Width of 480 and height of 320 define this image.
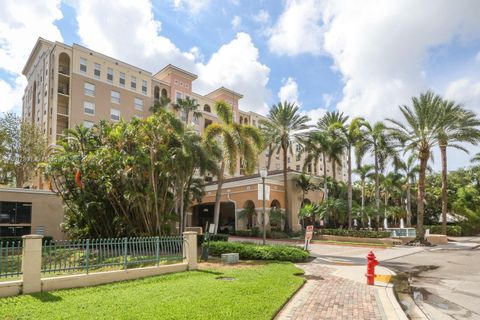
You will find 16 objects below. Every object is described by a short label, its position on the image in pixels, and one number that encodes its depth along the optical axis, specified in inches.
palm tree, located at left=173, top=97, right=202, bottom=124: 1738.4
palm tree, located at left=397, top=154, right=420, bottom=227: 1736.0
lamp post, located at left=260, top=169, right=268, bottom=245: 740.2
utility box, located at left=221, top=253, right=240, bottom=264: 611.5
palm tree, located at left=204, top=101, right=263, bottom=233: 956.0
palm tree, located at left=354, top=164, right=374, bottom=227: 1712.6
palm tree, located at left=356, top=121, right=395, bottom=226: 1290.6
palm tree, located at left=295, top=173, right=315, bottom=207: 1545.3
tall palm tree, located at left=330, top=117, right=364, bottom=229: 1316.4
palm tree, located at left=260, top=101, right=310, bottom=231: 1411.2
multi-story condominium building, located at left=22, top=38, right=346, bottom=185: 1819.6
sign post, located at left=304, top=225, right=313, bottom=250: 672.4
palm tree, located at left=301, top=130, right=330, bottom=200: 1389.0
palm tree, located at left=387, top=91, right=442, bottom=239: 1128.1
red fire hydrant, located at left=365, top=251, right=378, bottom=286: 441.1
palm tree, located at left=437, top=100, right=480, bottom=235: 1123.3
